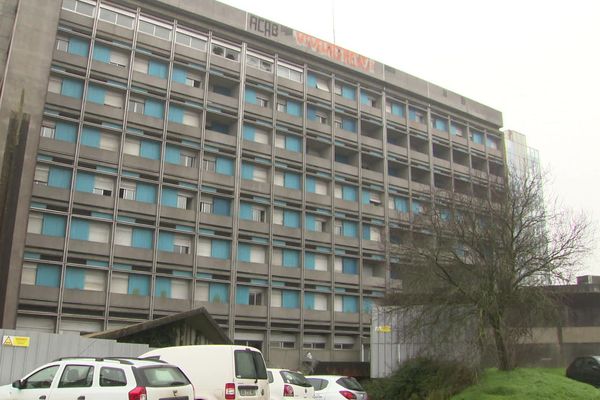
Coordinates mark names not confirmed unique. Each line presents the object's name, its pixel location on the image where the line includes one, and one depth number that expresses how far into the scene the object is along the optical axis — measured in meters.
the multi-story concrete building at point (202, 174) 37.91
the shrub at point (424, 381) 23.91
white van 14.07
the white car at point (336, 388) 19.94
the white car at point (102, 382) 11.35
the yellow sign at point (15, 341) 18.78
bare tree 24.92
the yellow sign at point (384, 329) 29.32
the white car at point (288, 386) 17.36
